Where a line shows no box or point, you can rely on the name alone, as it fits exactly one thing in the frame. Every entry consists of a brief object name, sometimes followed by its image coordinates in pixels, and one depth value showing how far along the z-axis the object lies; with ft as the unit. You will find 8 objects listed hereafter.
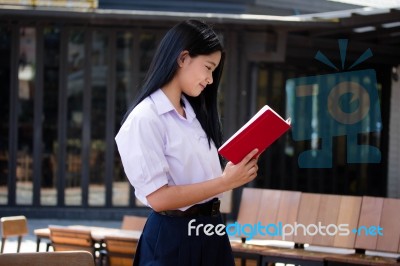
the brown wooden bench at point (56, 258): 12.98
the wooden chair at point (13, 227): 33.13
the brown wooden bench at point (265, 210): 32.15
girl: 11.57
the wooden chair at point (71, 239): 31.16
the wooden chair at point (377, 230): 28.67
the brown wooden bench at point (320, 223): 29.37
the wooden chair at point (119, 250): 28.75
